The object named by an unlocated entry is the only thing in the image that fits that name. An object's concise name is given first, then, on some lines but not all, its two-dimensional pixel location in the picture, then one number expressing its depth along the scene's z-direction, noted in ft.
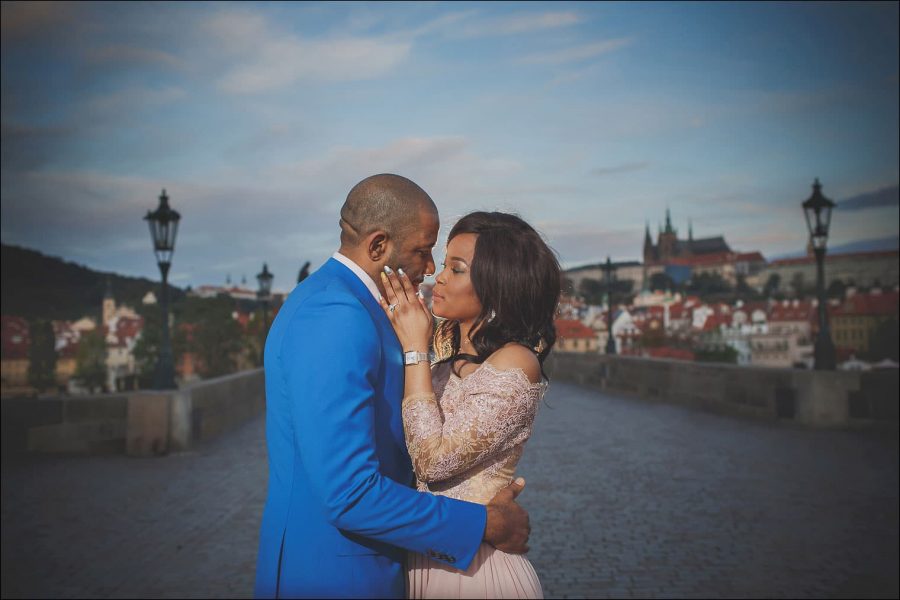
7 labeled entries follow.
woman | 6.34
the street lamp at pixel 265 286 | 70.49
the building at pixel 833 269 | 321.11
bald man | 5.23
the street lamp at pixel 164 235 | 38.22
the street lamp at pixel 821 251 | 39.01
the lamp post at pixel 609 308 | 74.99
